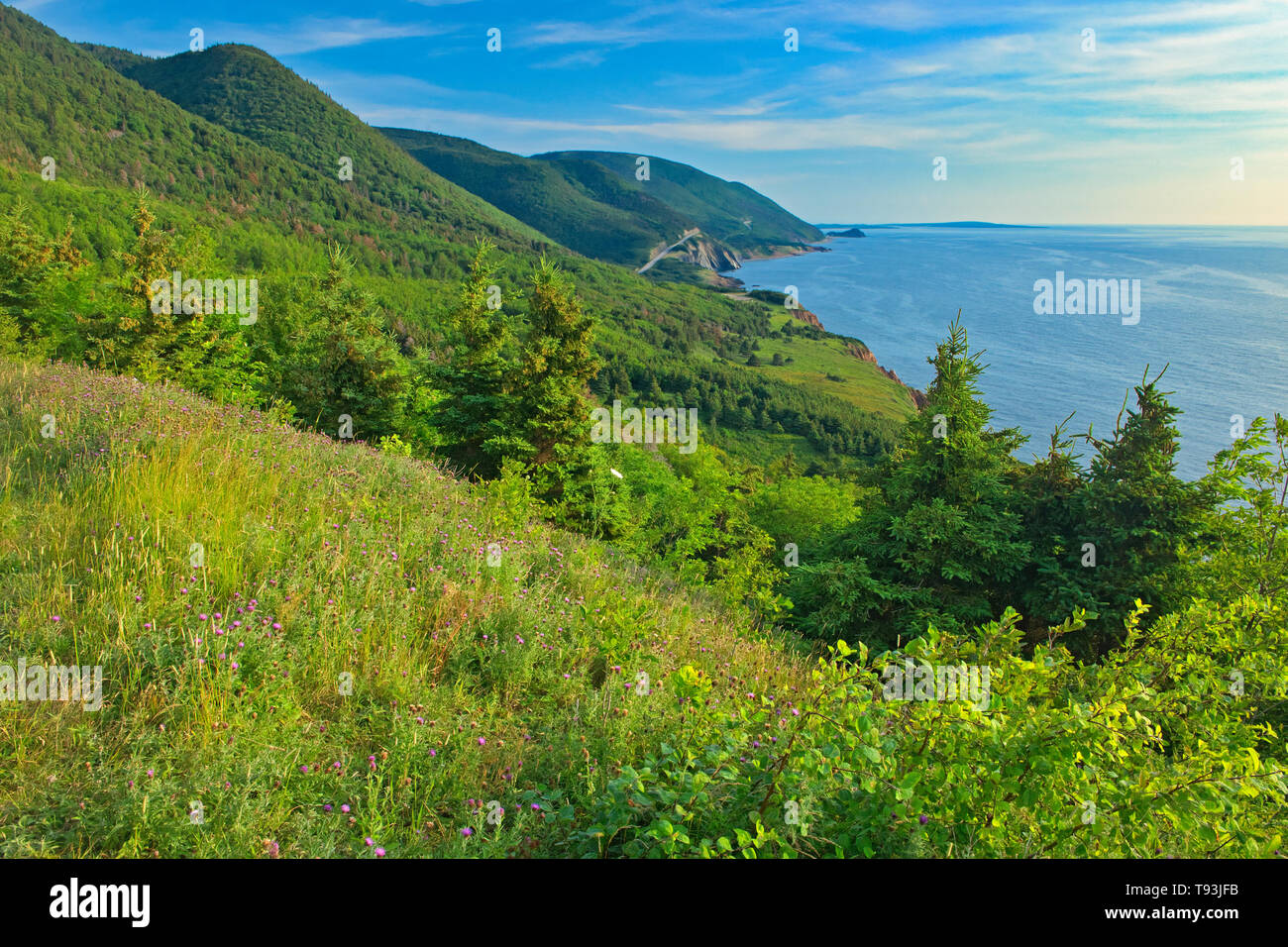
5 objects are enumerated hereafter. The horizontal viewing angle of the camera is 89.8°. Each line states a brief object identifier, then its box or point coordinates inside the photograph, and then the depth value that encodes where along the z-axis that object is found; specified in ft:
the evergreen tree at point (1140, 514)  40.11
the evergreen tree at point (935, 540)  44.37
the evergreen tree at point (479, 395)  69.67
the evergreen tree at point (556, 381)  65.62
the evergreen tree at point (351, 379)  72.79
